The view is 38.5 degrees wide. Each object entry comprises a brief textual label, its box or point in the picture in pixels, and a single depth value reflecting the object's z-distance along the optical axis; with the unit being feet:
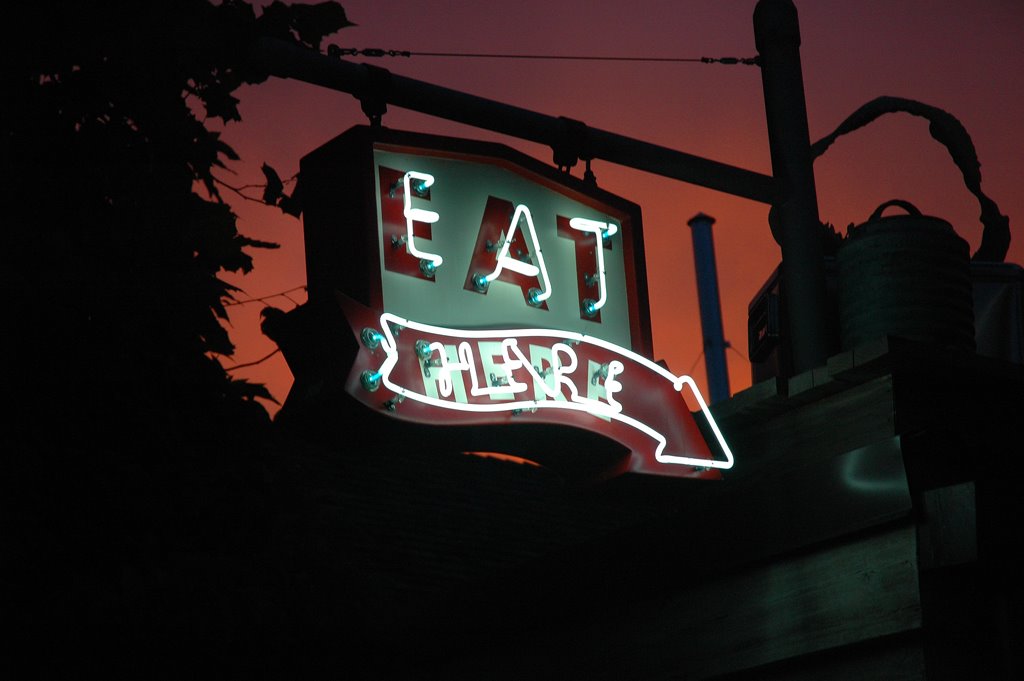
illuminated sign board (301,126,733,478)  20.13
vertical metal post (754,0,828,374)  24.52
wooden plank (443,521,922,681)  16.67
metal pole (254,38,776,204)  20.74
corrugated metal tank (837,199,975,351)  24.35
